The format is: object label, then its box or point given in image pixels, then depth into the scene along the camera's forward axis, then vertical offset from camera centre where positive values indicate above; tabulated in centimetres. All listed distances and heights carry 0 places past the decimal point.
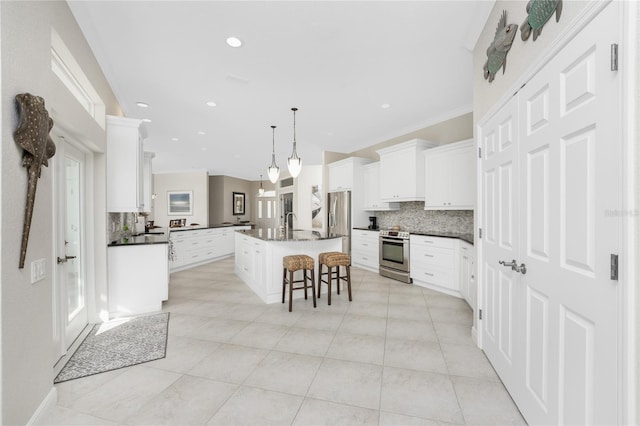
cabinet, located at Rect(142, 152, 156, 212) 518 +69
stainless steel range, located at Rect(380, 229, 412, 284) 483 -79
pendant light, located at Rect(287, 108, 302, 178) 423 +74
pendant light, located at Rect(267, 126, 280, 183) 475 +70
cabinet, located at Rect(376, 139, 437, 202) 488 +76
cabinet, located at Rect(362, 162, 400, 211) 569 +48
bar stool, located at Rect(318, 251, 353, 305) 382 -69
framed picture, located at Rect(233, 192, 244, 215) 1109 +37
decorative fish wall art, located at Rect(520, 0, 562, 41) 135 +106
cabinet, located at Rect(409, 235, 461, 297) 419 -83
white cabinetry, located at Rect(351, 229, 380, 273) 558 -79
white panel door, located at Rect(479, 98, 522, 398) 182 -23
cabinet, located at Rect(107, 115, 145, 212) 332 +59
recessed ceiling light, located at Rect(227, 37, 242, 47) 259 +163
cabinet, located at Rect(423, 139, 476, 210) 412 +56
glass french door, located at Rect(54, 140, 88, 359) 242 -38
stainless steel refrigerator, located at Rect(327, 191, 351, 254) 621 -7
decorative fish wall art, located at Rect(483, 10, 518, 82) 186 +121
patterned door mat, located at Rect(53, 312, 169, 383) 227 -127
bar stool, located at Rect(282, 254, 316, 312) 356 -73
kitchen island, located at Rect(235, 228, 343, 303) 389 -58
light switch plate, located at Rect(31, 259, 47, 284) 160 -35
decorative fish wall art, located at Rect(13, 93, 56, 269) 145 +40
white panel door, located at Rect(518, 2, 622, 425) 101 -8
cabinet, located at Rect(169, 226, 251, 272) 616 -85
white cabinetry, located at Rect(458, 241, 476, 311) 359 -80
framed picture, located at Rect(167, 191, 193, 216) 962 +33
